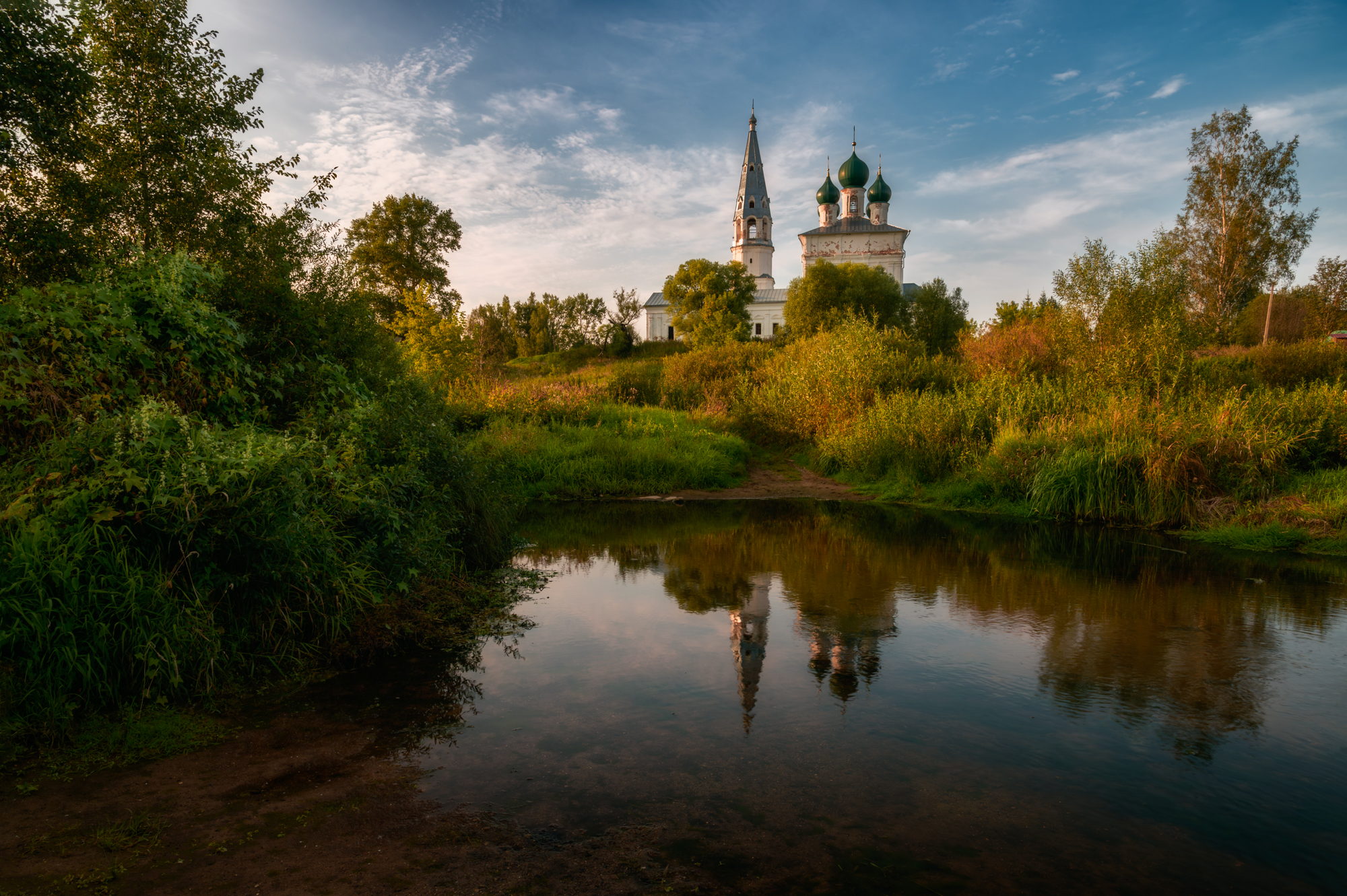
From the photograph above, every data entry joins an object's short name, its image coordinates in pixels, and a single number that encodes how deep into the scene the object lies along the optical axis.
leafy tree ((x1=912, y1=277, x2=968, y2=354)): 48.16
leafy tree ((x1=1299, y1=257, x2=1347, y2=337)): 39.66
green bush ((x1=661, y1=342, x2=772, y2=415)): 26.64
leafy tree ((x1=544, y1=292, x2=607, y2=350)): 80.50
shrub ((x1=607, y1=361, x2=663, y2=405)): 26.67
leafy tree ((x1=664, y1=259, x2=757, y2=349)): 63.97
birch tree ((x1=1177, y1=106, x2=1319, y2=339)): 35.56
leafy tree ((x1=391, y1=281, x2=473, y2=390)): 28.38
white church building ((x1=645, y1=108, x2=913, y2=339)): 84.44
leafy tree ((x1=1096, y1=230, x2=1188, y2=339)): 18.41
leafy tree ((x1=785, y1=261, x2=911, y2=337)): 49.16
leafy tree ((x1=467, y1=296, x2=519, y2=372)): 71.94
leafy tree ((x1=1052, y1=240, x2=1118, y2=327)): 21.27
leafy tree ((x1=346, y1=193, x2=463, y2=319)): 41.59
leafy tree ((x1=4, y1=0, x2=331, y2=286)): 6.77
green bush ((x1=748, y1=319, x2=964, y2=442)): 20.08
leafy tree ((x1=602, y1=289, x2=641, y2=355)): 74.00
